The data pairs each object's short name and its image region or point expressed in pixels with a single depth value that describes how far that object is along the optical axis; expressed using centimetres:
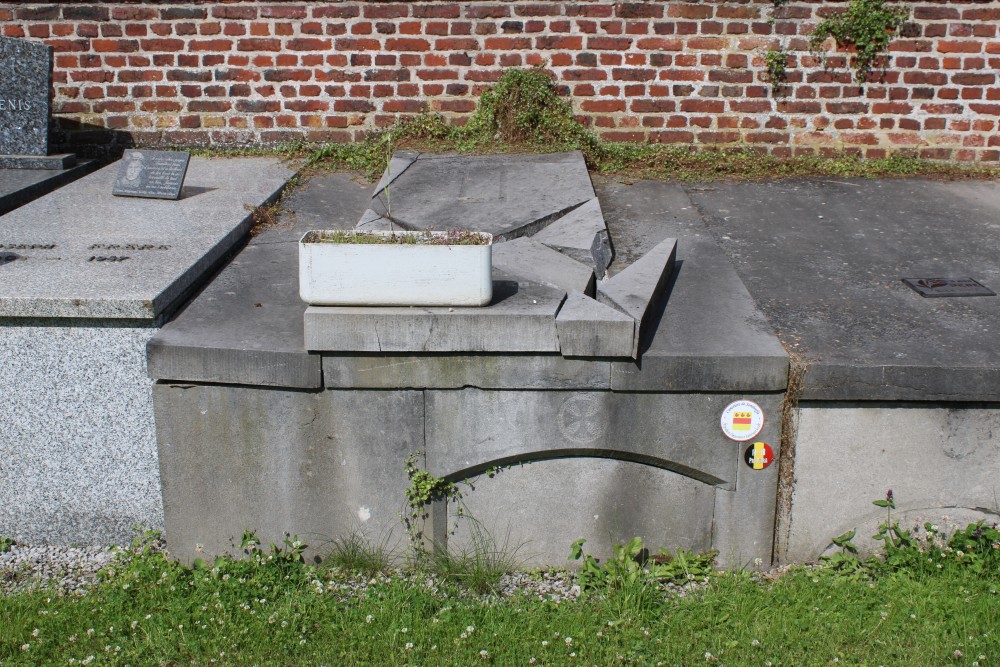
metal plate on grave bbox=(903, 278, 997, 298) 403
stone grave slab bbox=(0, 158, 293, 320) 346
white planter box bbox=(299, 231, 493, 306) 320
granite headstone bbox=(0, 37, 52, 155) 575
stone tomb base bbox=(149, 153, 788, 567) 330
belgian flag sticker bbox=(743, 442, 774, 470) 340
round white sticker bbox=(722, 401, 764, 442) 336
